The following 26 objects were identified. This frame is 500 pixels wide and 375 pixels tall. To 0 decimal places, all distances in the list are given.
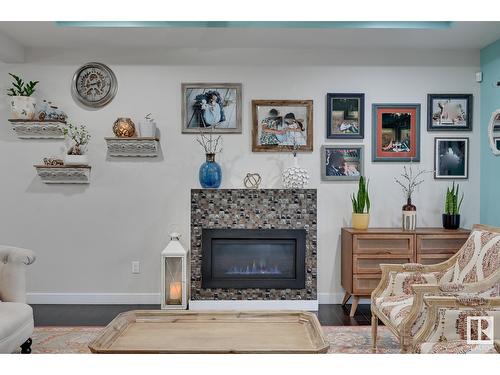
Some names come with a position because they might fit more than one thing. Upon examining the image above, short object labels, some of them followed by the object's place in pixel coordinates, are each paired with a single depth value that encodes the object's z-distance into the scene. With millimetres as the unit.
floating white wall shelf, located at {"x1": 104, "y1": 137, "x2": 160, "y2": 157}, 4684
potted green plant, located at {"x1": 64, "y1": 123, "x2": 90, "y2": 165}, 4711
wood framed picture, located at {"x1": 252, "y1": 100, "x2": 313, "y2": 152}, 4805
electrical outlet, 4836
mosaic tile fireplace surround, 4570
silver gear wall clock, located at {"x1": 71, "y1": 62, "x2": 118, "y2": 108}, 4789
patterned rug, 3377
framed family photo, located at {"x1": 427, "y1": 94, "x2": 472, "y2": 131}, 4840
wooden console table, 4359
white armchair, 2943
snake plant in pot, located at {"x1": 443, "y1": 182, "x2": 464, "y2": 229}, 4613
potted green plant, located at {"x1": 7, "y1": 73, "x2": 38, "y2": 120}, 4648
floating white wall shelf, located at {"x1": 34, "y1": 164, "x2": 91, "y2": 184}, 4691
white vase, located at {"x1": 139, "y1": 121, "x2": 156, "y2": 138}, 4715
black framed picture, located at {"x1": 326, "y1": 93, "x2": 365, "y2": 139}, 4809
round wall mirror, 4461
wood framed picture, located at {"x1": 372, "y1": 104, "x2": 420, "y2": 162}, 4840
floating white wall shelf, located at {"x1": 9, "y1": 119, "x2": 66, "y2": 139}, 4672
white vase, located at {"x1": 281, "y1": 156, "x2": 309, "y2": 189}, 4629
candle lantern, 4484
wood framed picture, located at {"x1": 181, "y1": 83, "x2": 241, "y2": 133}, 4797
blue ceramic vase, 4625
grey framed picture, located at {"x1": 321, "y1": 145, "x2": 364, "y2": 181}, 4832
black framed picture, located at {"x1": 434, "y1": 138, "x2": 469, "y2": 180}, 4855
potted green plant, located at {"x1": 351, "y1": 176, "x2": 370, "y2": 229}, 4582
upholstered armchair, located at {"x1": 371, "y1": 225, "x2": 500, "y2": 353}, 2596
